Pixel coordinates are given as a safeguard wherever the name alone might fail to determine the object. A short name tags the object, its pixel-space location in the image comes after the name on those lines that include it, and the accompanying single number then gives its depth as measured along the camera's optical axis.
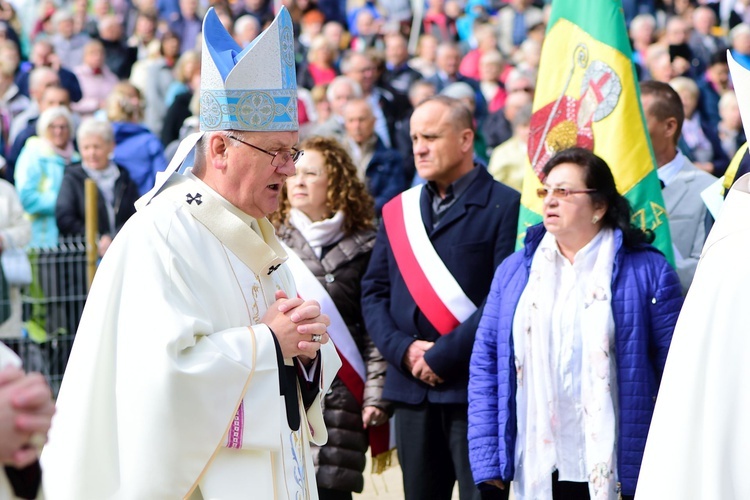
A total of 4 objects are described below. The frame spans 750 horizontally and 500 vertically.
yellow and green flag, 12.22
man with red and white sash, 11.69
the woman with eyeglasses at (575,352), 10.04
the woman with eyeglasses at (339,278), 12.18
